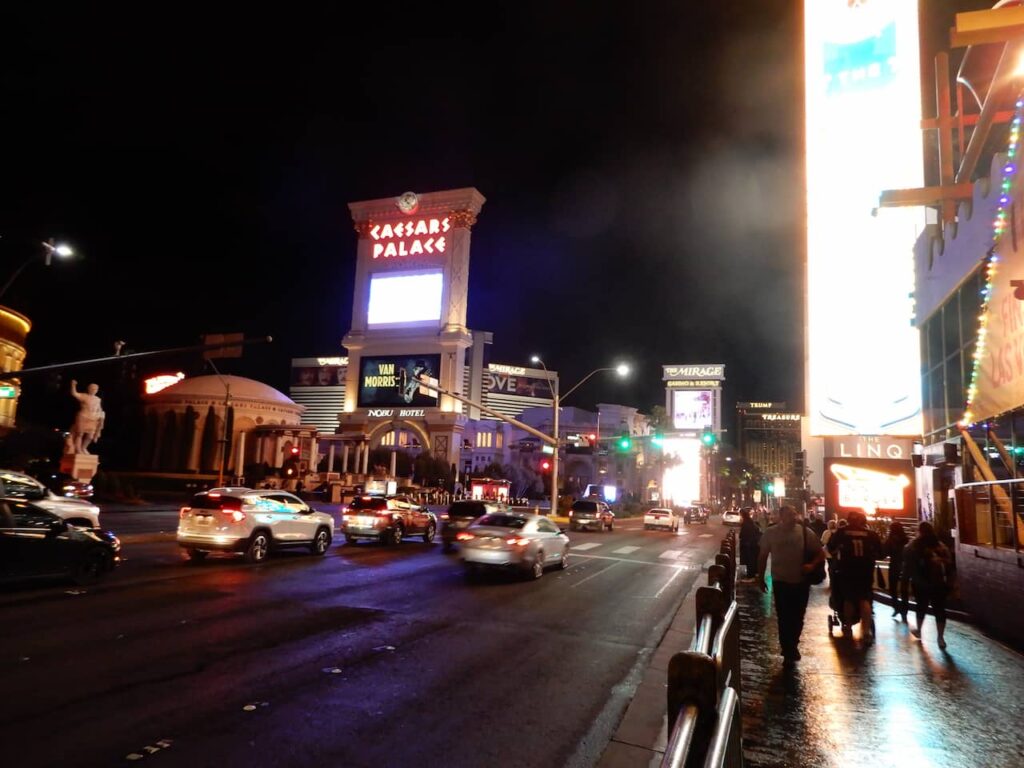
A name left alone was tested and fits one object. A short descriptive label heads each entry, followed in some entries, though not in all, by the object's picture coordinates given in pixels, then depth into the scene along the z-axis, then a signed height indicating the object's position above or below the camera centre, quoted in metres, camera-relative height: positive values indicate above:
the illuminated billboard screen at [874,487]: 25.59 +0.39
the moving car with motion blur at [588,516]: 35.06 -1.77
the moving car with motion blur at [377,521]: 21.50 -1.60
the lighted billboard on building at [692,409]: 141.00 +16.74
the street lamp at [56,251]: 23.31 +7.24
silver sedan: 14.46 -1.46
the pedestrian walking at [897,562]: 11.52 -1.16
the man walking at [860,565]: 9.53 -1.01
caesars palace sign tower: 88.38 +22.31
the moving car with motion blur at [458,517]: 21.33 -1.32
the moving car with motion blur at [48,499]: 14.75 -0.99
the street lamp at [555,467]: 36.87 +0.78
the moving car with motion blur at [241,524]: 15.19 -1.38
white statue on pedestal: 37.38 +2.03
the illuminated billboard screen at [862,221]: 28.19 +12.22
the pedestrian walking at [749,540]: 17.06 -1.28
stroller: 9.81 -1.71
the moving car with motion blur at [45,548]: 10.57 -1.55
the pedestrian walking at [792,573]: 8.02 -0.98
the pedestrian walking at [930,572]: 9.24 -1.02
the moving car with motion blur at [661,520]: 39.97 -2.03
